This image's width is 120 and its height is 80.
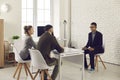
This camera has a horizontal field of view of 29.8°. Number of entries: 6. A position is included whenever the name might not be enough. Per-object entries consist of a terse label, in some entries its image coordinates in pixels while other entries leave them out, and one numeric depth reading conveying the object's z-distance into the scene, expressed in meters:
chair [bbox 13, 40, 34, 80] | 5.11
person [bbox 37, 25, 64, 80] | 4.50
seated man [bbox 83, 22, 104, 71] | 6.16
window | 8.20
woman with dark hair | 4.96
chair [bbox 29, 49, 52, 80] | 4.38
